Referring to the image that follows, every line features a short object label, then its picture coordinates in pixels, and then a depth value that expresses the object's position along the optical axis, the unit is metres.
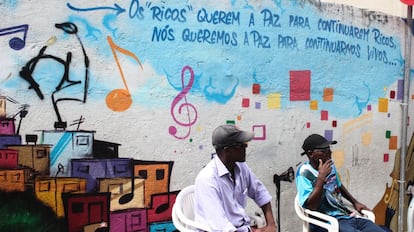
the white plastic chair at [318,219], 3.83
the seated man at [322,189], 3.84
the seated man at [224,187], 3.01
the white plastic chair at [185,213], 3.19
